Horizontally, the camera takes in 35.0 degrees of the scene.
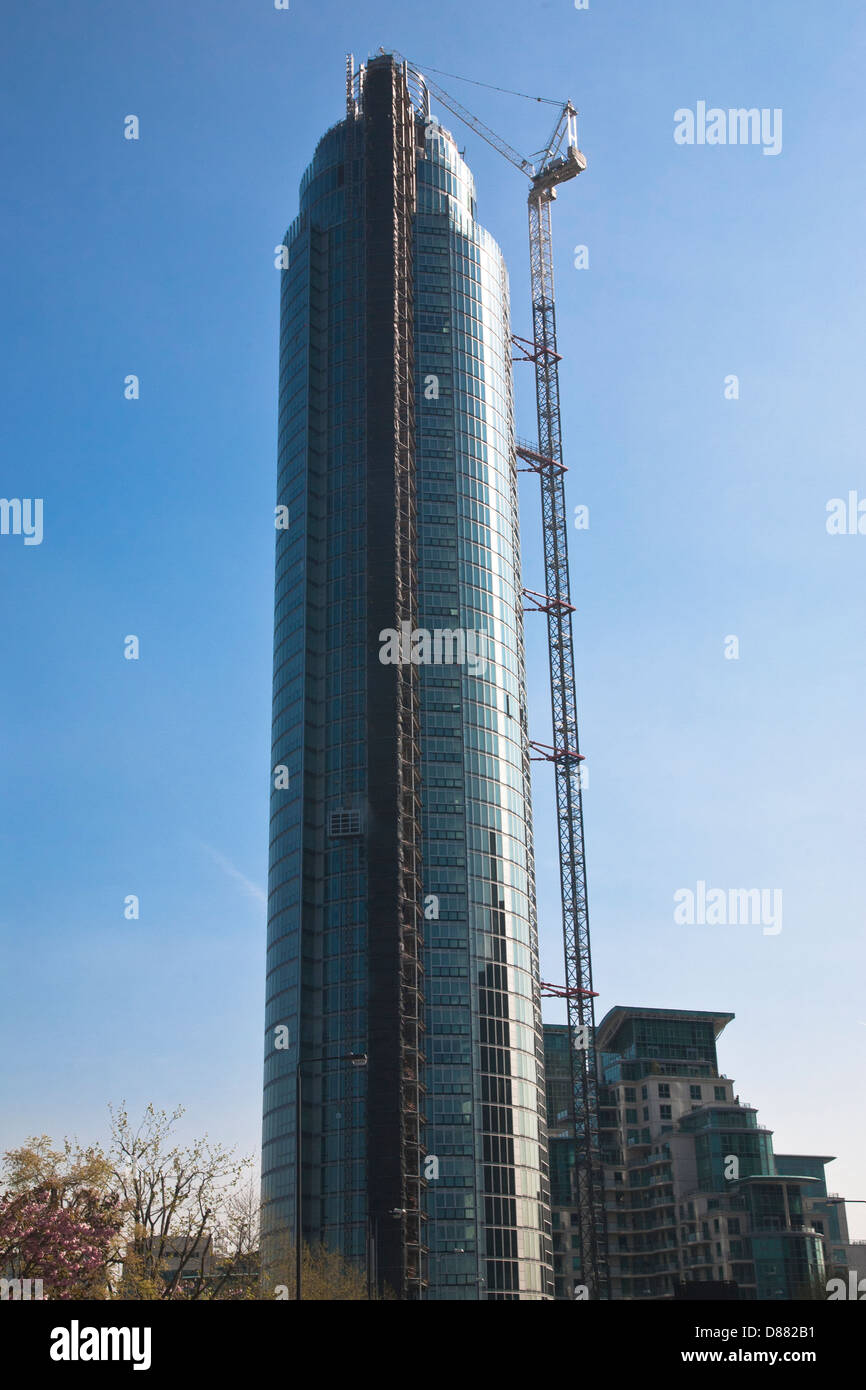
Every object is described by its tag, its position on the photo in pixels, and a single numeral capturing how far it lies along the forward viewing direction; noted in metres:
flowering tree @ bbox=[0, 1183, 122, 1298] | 60.50
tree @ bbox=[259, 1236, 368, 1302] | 75.00
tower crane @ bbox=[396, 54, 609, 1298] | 160.88
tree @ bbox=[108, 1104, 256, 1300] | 58.09
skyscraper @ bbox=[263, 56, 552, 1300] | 124.62
